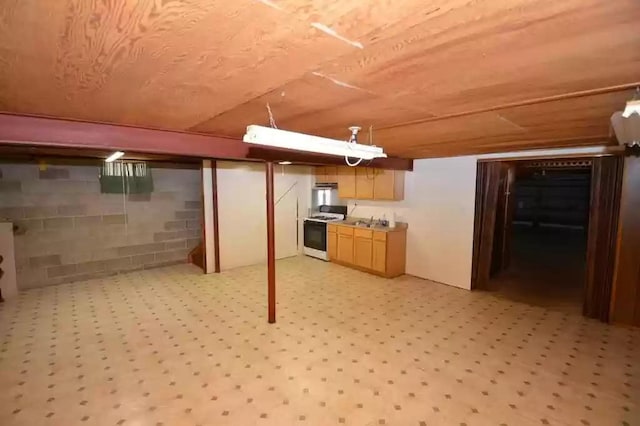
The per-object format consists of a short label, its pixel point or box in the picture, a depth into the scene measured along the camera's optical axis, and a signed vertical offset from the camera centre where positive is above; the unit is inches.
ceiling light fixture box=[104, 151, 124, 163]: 190.2 +18.0
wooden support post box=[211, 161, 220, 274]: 232.5 -22.4
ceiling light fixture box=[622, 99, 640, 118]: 61.7 +16.2
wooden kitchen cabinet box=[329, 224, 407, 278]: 220.4 -44.2
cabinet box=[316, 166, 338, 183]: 267.1 +11.7
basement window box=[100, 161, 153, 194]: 222.2 +5.5
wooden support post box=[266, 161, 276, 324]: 149.8 -27.9
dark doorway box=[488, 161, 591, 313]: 193.5 -59.5
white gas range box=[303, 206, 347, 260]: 269.6 -35.5
